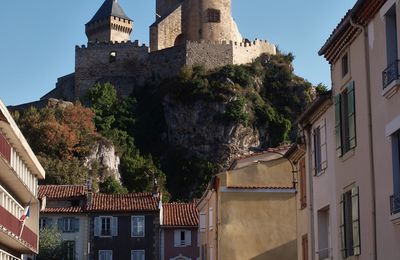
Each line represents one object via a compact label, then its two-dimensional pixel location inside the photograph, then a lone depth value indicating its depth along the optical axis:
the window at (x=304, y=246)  24.50
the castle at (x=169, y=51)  93.69
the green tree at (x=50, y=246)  56.49
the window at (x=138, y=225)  59.41
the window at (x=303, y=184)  24.61
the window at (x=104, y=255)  59.34
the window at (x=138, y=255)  59.50
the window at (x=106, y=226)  59.12
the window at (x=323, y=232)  21.73
